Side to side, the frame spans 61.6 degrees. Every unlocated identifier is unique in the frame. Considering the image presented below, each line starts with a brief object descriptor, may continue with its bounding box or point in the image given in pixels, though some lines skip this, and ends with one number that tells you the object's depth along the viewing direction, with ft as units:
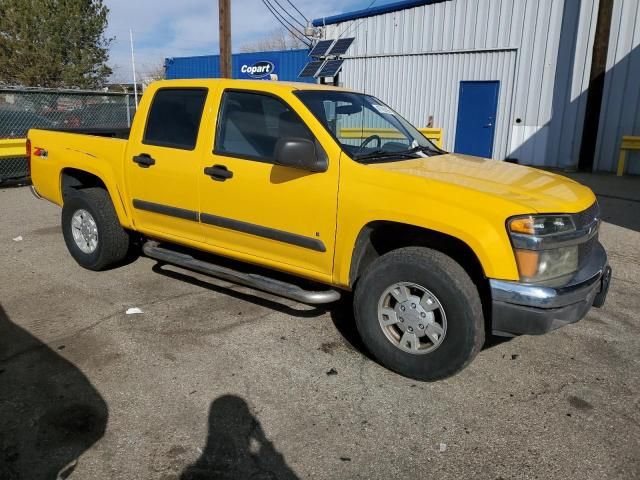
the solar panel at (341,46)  54.39
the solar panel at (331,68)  54.24
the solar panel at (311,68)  55.52
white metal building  40.09
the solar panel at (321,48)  56.08
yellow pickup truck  10.07
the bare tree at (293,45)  151.61
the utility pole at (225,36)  43.16
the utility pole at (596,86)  38.91
